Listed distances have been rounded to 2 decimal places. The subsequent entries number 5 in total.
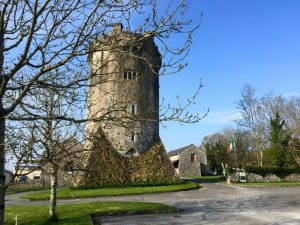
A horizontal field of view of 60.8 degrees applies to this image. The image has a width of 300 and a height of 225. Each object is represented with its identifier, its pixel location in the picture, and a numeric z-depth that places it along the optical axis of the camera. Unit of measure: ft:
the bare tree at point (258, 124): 116.41
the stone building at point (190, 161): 140.73
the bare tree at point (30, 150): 13.45
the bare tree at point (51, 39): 12.98
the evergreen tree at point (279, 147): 102.72
